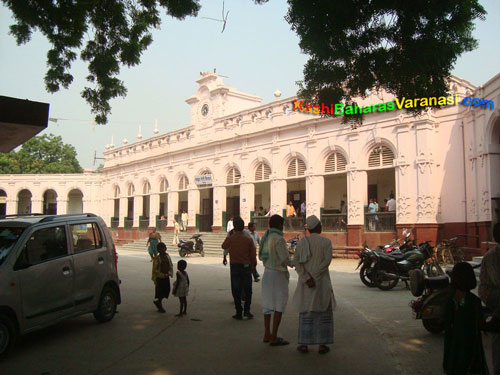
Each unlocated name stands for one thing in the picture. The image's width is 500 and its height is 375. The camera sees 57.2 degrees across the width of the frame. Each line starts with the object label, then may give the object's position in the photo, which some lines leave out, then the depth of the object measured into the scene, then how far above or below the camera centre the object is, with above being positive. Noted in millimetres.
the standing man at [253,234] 11800 -475
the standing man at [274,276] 5965 -786
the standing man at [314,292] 5434 -898
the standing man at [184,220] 27469 -166
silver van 5629 -758
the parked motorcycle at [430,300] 6133 -1113
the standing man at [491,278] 4477 -599
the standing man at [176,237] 24516 -1083
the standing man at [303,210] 21812 +353
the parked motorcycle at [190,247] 21156 -1398
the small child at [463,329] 4008 -988
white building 16781 +2339
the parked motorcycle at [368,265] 11006 -1184
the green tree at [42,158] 46281 +6404
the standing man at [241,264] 7559 -789
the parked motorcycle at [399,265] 10688 -1107
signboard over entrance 26234 +2193
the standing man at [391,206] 18500 +468
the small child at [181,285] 7965 -1176
